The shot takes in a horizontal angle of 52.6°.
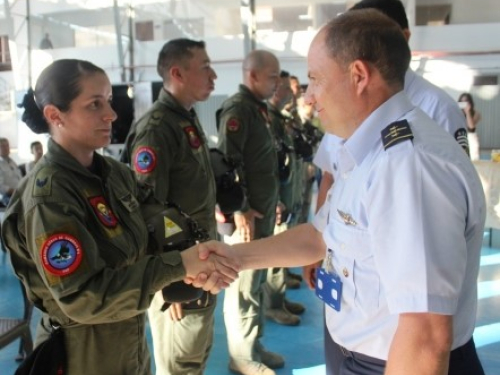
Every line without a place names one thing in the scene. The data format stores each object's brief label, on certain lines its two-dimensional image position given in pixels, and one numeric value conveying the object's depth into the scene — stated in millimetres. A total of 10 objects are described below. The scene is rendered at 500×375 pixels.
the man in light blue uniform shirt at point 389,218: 904
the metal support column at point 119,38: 11516
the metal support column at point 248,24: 10195
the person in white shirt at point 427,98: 1939
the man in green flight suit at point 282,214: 3750
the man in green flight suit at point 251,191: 2936
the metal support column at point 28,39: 12165
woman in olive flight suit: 1356
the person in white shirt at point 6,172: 6266
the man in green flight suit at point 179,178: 2213
